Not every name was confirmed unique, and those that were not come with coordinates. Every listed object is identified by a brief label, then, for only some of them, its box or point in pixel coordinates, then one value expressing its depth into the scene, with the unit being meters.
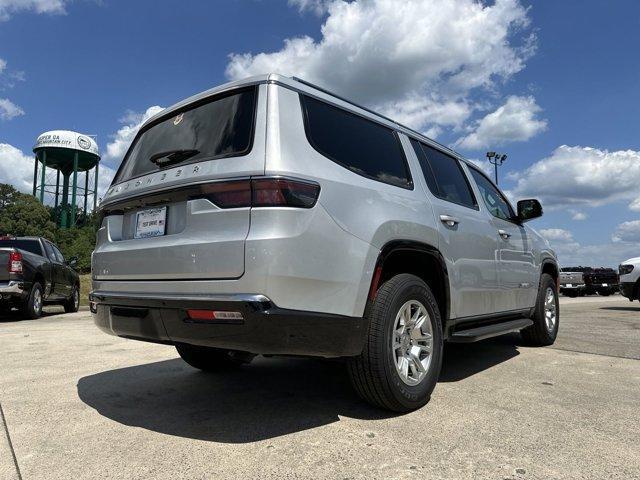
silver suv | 2.58
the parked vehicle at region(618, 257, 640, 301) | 10.99
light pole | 35.49
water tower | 51.88
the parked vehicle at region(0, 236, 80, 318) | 9.41
